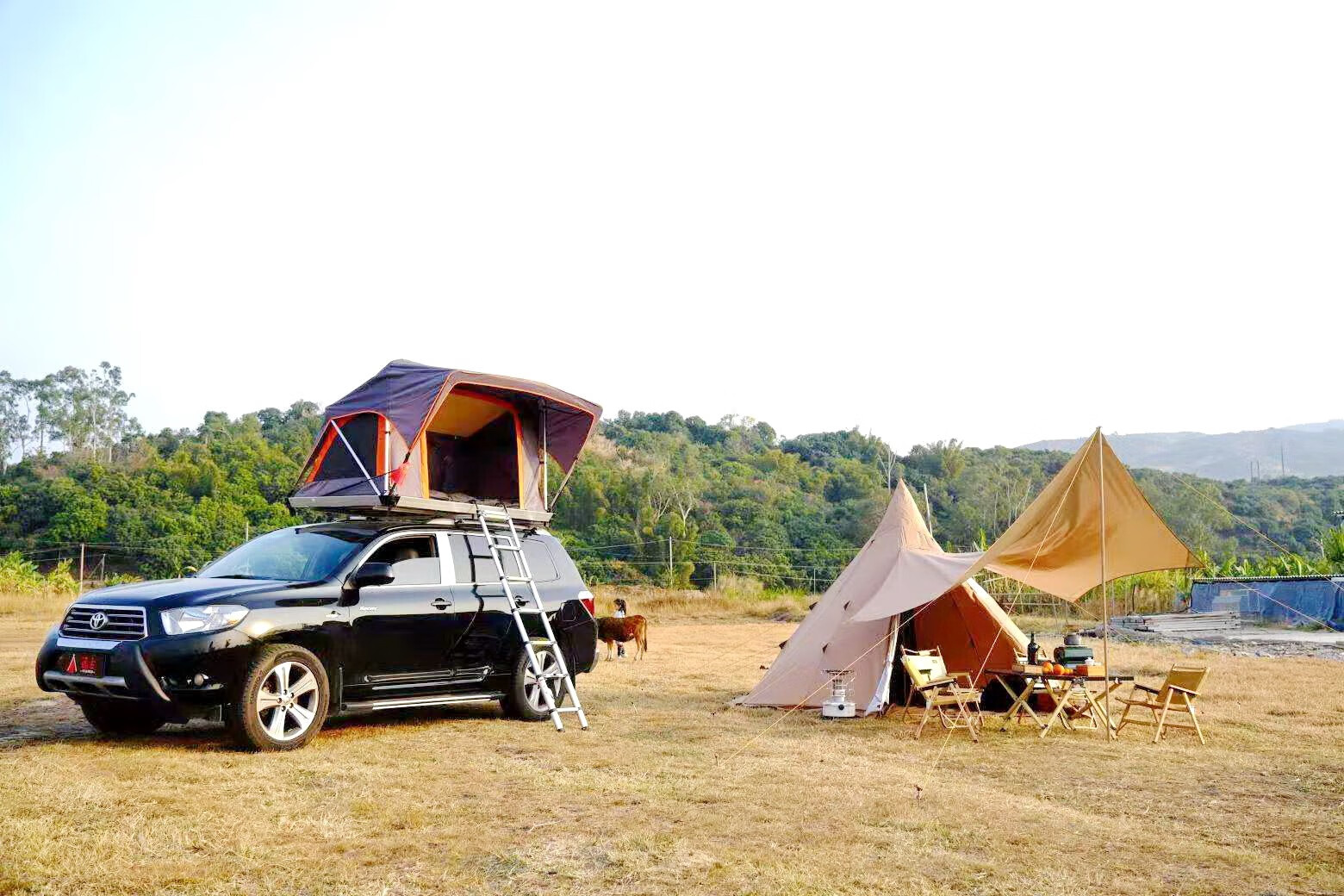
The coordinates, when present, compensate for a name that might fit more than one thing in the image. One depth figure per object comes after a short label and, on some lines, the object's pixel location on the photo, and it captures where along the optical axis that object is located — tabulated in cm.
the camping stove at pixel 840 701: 1188
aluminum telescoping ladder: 1050
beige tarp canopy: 1127
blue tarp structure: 2706
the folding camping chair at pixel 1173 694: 1058
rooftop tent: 1044
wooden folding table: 1098
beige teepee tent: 1233
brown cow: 1844
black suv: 841
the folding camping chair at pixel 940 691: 1064
